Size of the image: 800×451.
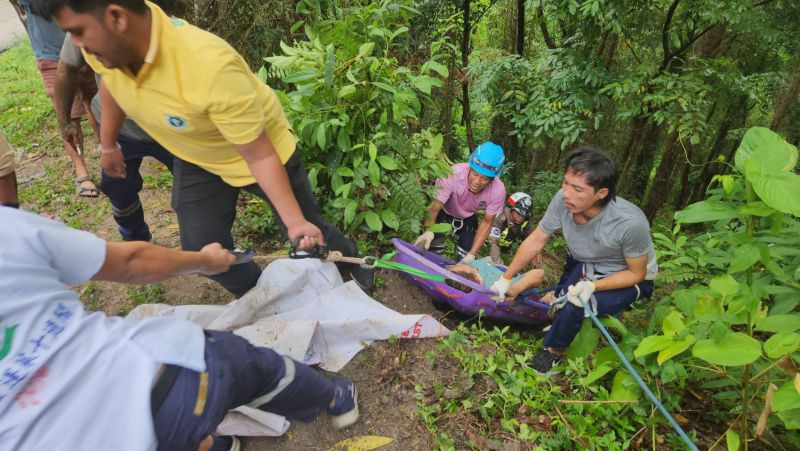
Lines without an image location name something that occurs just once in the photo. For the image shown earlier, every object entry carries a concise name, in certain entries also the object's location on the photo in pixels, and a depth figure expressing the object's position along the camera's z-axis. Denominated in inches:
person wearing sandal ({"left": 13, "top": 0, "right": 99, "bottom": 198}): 138.3
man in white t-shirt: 38.4
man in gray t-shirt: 101.7
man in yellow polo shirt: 59.9
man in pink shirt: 142.1
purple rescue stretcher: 115.4
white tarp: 91.9
